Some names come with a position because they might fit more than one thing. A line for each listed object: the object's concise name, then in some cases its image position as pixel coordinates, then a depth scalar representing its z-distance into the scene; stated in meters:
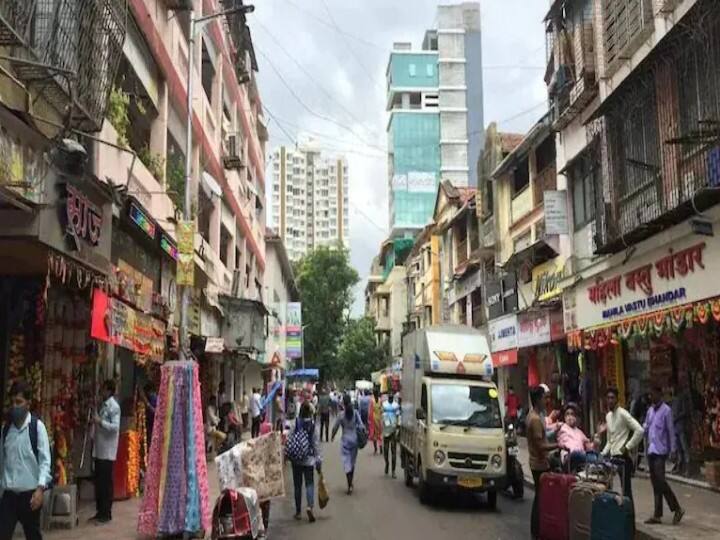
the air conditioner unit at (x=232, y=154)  27.44
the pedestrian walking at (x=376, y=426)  23.04
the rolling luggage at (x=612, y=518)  8.52
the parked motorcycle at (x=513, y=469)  14.32
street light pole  15.59
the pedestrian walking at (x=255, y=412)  24.14
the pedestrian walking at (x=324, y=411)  30.67
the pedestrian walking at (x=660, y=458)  10.76
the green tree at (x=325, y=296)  67.12
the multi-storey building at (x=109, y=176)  8.38
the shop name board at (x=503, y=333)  27.97
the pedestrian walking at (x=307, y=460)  11.98
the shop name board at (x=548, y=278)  23.09
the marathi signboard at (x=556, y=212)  22.53
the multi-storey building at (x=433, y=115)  94.75
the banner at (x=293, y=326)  51.50
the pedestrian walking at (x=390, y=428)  18.50
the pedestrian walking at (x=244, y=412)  34.34
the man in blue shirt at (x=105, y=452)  11.09
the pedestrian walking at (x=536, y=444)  10.39
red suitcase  9.65
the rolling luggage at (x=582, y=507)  8.99
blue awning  54.50
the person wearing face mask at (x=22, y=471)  7.27
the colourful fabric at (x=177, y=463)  9.73
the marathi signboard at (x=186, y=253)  15.10
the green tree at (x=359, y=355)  73.50
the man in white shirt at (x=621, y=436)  10.66
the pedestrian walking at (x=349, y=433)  14.51
